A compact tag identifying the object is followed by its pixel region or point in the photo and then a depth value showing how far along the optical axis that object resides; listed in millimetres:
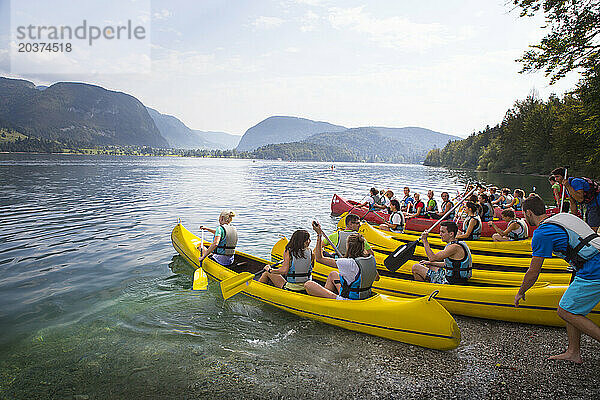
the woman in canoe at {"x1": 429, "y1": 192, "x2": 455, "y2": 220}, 13634
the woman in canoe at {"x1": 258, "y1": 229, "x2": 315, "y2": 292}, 6105
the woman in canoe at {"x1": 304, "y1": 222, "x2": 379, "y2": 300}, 5285
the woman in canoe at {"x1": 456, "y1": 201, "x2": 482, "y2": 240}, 8633
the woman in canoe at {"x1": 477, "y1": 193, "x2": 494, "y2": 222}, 11799
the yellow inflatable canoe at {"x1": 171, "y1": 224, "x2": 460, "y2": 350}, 4852
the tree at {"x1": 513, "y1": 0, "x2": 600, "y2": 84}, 15664
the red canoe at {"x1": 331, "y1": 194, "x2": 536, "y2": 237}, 11469
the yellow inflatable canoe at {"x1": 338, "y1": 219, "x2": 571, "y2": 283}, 7075
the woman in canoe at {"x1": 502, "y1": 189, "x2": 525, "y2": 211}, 14484
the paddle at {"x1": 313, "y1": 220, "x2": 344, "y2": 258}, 6056
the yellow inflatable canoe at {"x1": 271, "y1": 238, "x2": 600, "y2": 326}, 5520
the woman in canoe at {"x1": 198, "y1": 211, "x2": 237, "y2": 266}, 7863
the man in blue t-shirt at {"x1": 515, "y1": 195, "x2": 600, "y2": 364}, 3926
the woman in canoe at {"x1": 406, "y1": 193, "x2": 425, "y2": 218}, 13938
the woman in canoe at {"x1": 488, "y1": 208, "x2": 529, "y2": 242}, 9289
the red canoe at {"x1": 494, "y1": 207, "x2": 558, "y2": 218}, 13885
